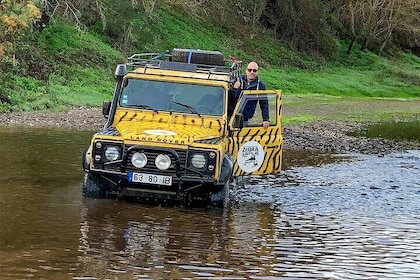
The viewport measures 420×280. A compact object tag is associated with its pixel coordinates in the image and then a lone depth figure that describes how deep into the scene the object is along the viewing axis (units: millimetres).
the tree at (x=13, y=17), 24781
